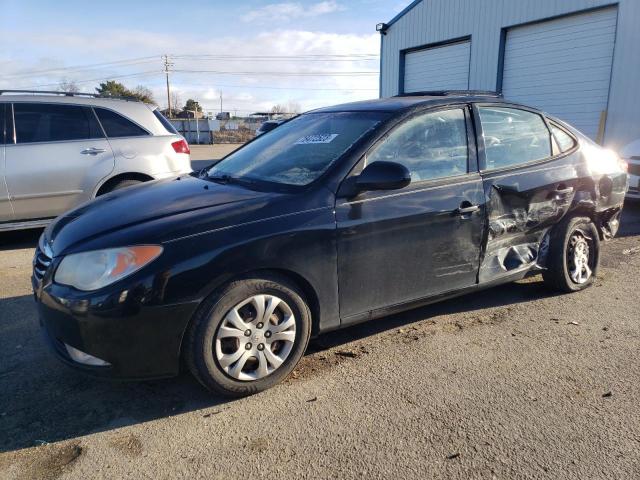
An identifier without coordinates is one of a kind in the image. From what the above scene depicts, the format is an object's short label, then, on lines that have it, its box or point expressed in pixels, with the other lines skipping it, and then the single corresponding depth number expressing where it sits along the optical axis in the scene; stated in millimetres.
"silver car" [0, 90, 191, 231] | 5707
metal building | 11172
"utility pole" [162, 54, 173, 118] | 64556
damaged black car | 2547
